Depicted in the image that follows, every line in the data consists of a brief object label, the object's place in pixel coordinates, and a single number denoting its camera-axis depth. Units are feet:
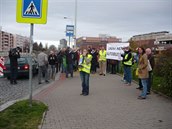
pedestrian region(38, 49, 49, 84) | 34.15
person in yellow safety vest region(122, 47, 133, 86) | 31.20
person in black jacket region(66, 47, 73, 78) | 40.31
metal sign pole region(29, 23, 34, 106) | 18.86
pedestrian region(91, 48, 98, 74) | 46.05
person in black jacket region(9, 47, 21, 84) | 32.55
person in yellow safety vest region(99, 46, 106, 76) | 43.75
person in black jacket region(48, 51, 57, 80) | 37.35
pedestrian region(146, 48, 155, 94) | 25.13
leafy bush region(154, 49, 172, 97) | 22.24
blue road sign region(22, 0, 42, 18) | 18.52
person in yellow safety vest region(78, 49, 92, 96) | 24.90
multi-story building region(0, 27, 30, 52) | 288.86
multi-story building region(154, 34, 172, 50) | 198.42
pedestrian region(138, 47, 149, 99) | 22.84
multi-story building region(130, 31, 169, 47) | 241.60
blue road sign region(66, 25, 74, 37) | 56.59
